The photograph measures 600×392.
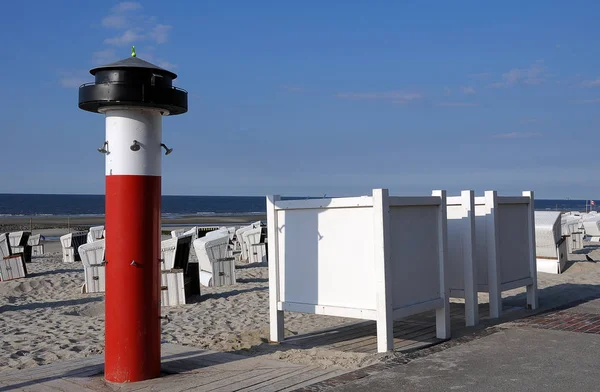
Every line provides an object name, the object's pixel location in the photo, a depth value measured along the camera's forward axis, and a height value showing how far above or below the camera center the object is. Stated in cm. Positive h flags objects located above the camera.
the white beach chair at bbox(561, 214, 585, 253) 2203 -101
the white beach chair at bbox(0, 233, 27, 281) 1566 -131
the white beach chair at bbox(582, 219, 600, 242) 2652 -106
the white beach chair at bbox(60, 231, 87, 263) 2106 -116
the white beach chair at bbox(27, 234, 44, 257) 2434 -128
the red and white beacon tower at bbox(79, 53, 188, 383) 594 -1
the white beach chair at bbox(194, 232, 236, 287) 1401 -116
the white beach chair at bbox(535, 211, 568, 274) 1492 -100
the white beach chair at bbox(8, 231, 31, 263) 1944 -92
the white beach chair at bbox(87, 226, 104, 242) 2020 -74
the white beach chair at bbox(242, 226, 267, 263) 1966 -112
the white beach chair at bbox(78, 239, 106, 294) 1355 -122
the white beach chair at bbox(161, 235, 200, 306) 1191 -119
